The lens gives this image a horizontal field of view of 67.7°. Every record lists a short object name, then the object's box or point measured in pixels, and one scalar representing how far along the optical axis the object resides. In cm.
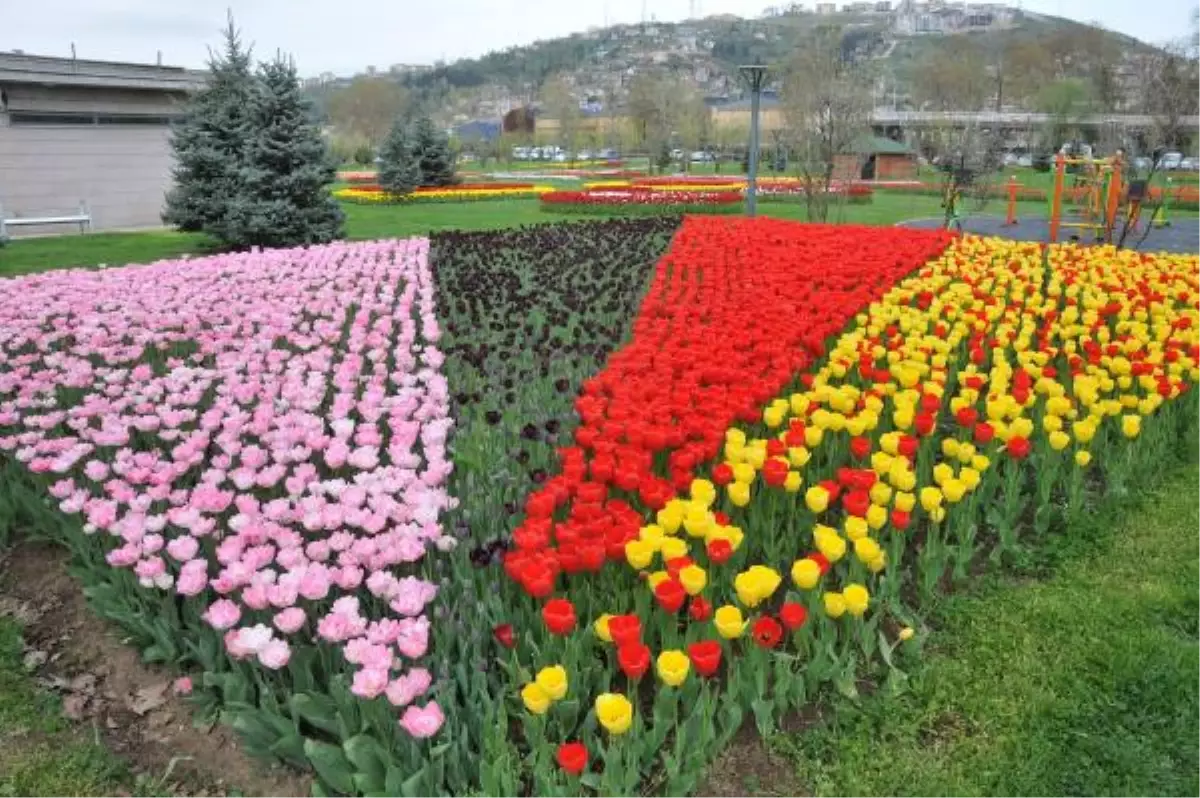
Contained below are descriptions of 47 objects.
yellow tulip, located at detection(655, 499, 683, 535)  334
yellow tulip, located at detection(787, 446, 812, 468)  397
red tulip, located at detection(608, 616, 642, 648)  266
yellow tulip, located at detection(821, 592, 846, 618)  312
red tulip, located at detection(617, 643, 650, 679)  259
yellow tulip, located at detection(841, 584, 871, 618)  305
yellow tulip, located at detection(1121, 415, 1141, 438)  488
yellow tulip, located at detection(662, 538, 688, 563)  315
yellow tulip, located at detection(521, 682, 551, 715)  255
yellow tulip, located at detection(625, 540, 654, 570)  319
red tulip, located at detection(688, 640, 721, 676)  264
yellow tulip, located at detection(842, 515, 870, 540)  338
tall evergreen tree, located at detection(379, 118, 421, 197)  3067
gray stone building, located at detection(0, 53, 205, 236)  2170
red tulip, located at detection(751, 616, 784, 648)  285
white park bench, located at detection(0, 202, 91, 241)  1795
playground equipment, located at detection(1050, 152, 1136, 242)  1557
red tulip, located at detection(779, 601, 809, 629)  288
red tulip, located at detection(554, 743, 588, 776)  237
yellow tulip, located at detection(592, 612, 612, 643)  284
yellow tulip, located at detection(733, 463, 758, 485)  374
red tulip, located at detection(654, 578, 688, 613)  289
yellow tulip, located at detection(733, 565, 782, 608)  292
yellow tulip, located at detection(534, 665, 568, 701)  253
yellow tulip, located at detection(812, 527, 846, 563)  324
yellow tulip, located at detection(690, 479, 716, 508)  352
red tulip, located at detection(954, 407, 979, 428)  450
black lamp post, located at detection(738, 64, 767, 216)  1636
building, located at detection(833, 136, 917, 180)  4712
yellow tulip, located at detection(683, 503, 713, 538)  331
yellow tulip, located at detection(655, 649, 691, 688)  263
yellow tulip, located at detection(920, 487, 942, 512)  378
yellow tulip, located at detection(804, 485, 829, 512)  367
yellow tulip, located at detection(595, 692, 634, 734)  246
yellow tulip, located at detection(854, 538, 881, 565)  331
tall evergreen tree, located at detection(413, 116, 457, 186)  3275
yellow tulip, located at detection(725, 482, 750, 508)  371
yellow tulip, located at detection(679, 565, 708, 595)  296
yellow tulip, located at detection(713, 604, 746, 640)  278
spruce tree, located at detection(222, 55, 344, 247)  1504
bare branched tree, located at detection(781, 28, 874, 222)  1727
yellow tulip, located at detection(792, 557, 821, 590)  309
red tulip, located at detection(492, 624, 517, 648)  290
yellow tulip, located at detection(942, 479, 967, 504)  379
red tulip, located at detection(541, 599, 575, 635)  280
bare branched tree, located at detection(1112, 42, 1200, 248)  1741
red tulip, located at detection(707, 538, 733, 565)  318
